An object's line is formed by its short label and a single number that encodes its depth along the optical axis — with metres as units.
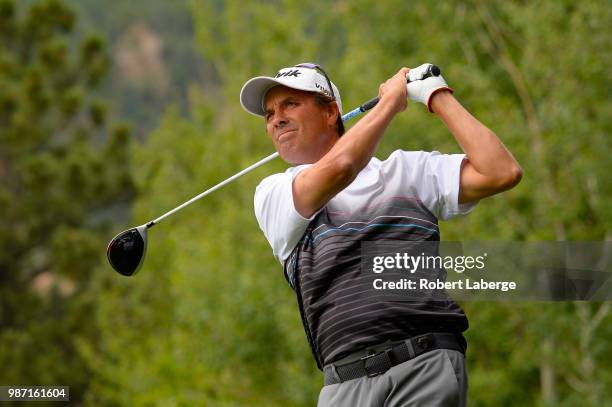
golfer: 7.49
